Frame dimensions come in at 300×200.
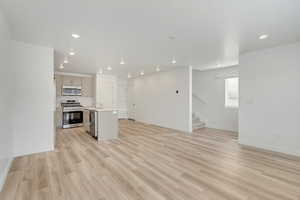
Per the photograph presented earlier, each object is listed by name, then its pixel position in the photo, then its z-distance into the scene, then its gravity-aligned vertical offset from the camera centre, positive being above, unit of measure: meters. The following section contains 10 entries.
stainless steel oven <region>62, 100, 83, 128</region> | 6.40 -0.70
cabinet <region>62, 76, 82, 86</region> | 6.77 +0.92
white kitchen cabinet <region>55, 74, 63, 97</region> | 6.57 +0.74
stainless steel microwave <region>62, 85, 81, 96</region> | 6.74 +0.44
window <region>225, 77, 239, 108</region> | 6.21 +0.32
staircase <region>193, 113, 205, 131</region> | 6.66 -1.15
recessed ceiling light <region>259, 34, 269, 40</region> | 3.06 +1.38
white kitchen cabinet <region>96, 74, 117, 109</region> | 7.68 +0.50
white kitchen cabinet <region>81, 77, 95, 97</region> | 7.33 +0.70
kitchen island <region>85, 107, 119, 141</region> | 4.70 -0.84
